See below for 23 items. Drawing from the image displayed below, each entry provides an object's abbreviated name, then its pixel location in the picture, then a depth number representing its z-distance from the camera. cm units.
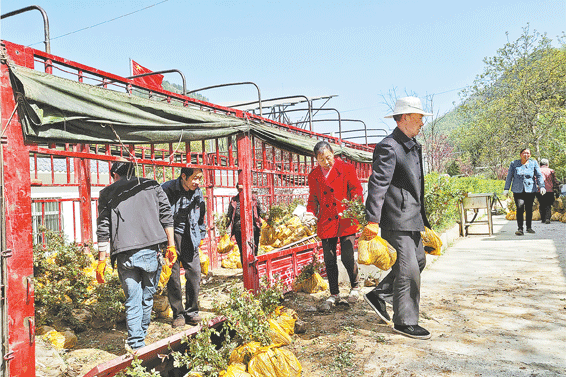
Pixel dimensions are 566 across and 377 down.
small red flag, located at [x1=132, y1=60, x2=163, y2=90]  590
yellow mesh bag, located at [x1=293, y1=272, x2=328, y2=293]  571
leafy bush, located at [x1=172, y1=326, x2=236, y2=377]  288
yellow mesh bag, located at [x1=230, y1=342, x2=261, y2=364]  310
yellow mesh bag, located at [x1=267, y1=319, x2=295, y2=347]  353
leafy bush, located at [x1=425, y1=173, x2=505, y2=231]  755
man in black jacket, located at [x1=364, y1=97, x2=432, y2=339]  366
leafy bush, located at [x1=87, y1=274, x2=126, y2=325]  461
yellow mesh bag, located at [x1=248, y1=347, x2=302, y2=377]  290
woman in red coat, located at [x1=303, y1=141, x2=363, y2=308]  490
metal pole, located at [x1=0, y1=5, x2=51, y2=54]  311
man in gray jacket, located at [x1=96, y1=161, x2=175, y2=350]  352
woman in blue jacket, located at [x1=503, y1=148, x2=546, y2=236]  904
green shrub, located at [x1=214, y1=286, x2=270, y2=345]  329
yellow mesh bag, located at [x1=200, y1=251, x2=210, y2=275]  673
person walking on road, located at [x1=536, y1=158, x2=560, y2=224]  1103
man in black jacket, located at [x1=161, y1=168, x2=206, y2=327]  459
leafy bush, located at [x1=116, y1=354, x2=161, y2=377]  247
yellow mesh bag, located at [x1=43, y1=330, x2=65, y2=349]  399
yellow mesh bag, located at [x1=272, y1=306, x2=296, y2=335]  376
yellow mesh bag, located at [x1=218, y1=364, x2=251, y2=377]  282
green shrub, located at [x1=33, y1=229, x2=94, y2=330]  450
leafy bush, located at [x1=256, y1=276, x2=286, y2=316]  390
